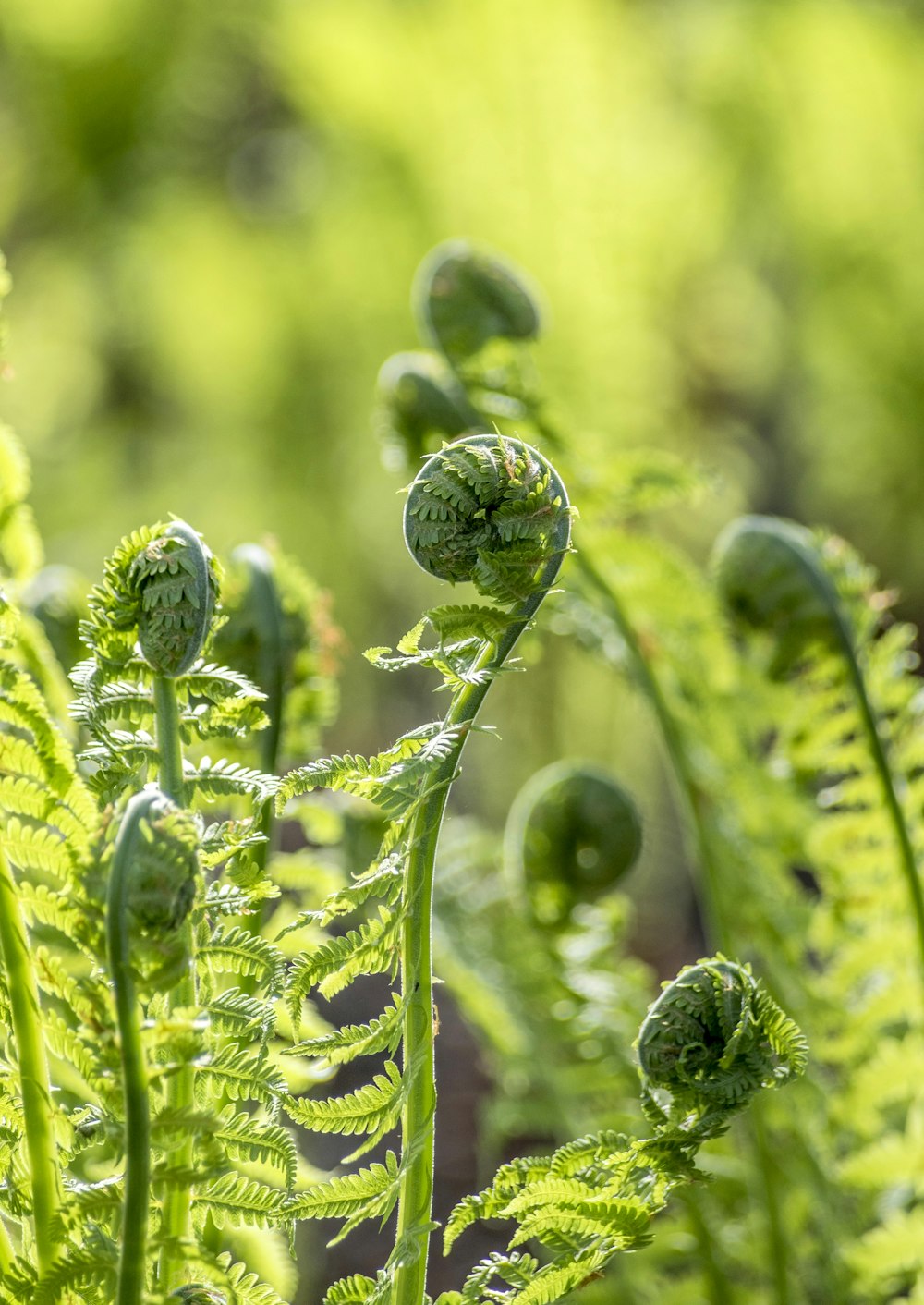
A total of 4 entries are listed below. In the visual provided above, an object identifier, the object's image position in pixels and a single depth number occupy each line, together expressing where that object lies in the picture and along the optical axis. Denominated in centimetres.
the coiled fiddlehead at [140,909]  124
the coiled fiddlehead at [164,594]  129
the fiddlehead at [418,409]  163
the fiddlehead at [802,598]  156
